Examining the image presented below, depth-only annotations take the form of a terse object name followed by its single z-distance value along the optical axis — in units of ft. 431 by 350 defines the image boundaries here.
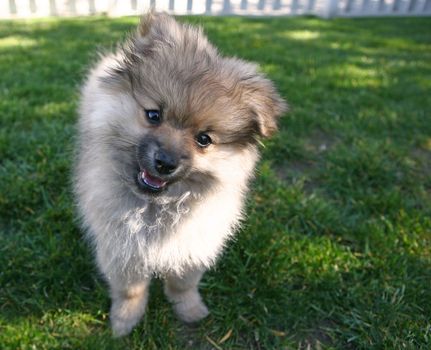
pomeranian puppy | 1.17
